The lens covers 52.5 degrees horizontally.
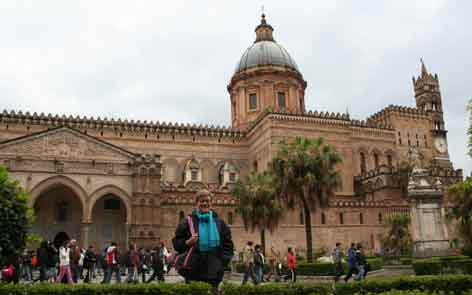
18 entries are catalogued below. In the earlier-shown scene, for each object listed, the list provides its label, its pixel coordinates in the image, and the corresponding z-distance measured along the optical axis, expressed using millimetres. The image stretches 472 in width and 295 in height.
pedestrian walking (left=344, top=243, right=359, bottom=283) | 17031
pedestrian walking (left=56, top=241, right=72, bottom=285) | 16156
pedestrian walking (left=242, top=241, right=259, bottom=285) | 18112
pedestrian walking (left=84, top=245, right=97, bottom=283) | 19672
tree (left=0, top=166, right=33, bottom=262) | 16031
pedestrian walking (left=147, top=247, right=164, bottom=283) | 18297
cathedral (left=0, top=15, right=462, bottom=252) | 34750
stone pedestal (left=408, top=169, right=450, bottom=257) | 21562
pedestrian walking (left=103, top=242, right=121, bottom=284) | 18250
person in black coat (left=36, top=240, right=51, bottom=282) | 17625
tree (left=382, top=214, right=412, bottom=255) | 32844
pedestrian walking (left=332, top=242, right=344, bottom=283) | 18681
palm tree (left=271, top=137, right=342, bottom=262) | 27922
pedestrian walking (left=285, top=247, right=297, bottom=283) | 19797
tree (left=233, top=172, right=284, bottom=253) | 29812
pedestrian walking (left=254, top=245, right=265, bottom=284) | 18250
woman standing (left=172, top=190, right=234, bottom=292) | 6355
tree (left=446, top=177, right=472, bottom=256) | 22625
